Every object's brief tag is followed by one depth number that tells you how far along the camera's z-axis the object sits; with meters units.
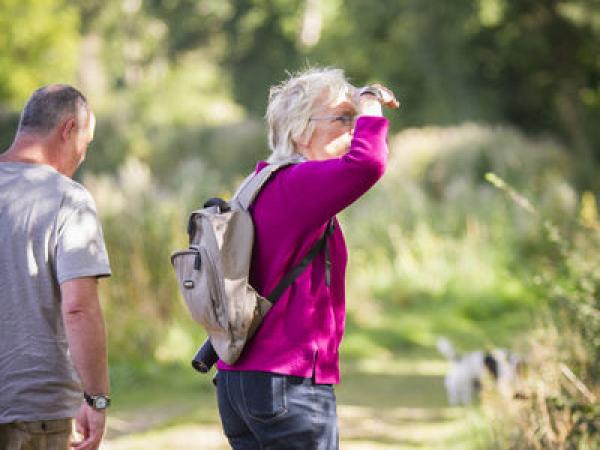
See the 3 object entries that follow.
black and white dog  15.01
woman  6.45
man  6.63
